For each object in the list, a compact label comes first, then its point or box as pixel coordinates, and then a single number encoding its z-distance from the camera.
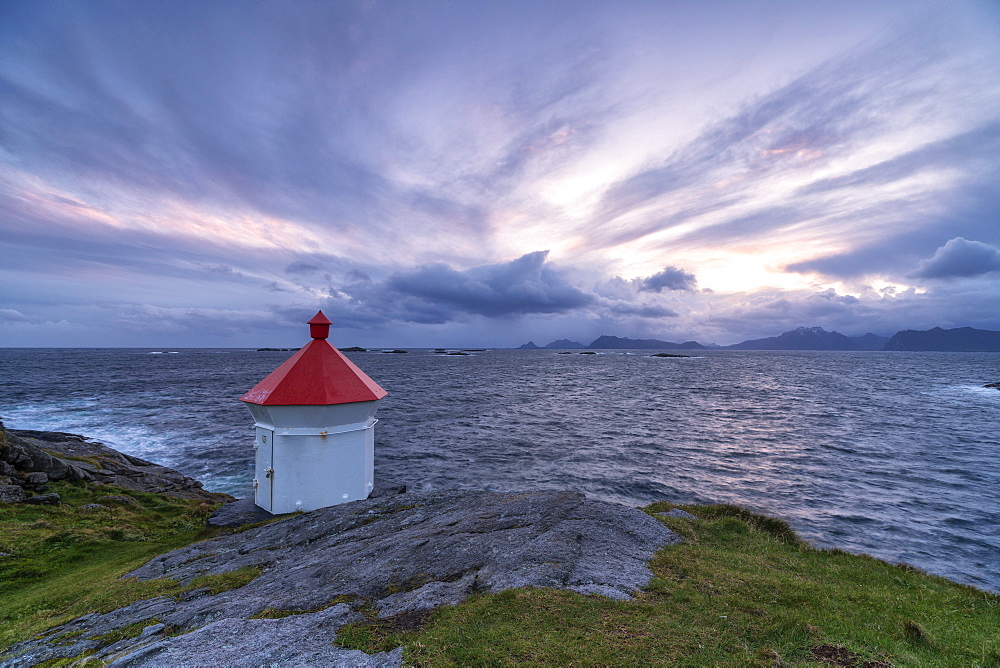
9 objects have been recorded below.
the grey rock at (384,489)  14.54
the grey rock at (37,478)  17.26
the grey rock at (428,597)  6.52
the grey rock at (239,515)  13.17
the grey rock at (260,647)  5.22
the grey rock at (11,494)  15.31
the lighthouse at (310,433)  12.72
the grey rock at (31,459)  17.83
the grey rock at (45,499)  15.75
